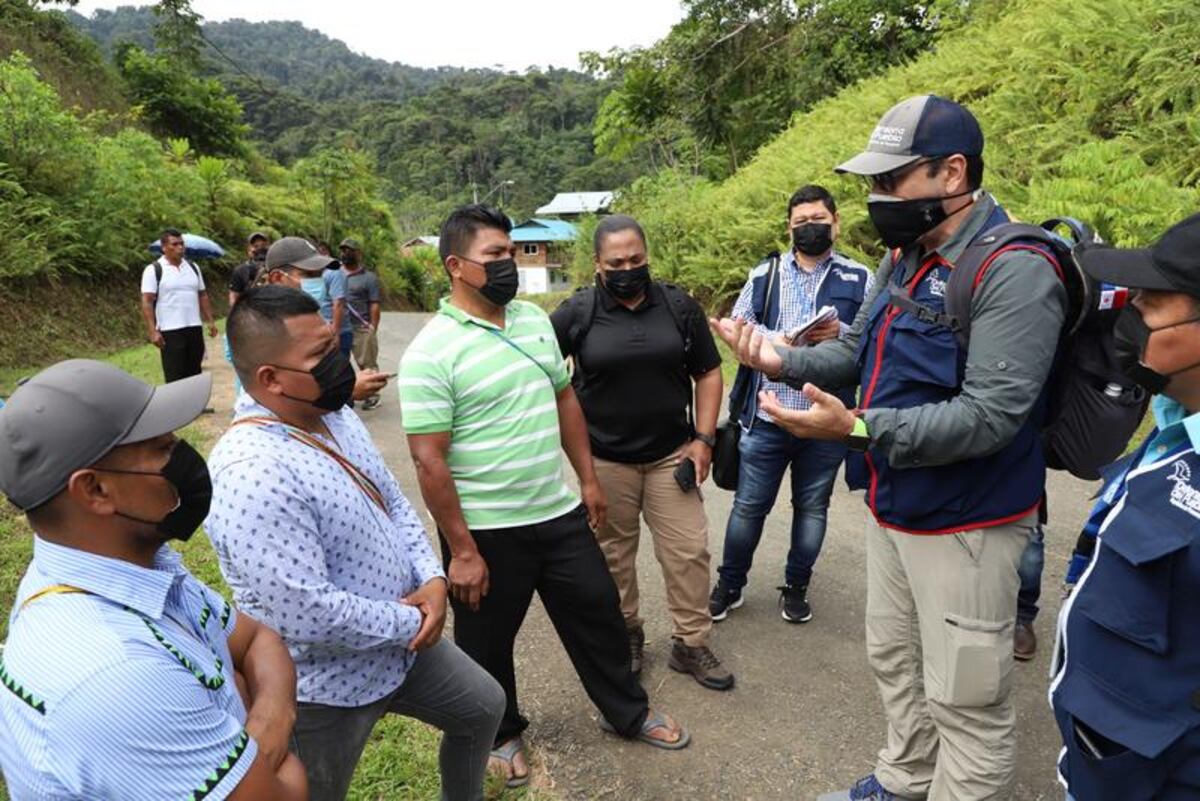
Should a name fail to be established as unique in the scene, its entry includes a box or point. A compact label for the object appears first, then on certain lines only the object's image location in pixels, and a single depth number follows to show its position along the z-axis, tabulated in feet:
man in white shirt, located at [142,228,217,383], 23.36
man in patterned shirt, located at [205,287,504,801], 5.64
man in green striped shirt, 8.13
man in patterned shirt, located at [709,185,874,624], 11.69
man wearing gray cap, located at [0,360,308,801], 3.61
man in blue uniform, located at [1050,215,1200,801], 4.21
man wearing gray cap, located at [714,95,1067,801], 6.07
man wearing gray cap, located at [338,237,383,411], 26.11
